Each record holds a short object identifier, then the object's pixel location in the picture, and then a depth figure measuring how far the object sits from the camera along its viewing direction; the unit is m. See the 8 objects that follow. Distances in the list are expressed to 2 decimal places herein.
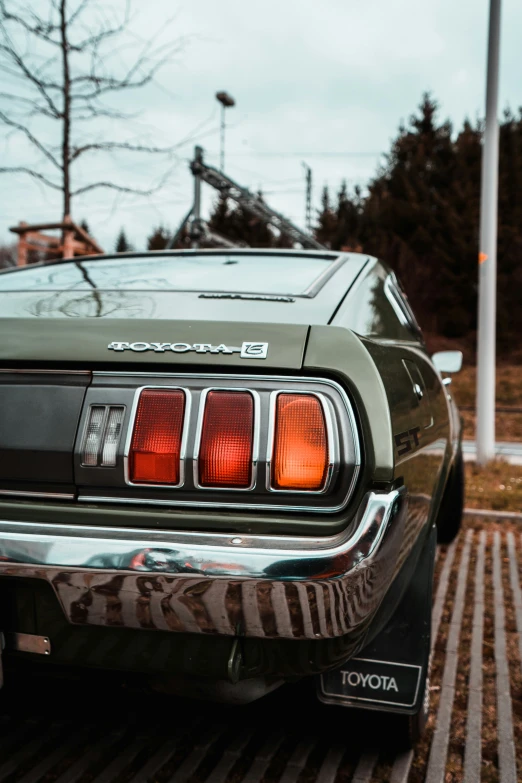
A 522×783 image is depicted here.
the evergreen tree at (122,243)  63.33
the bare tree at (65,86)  7.73
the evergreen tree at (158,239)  47.59
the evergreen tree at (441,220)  28.12
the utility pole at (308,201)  40.77
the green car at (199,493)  1.34
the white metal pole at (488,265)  7.39
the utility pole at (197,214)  12.73
